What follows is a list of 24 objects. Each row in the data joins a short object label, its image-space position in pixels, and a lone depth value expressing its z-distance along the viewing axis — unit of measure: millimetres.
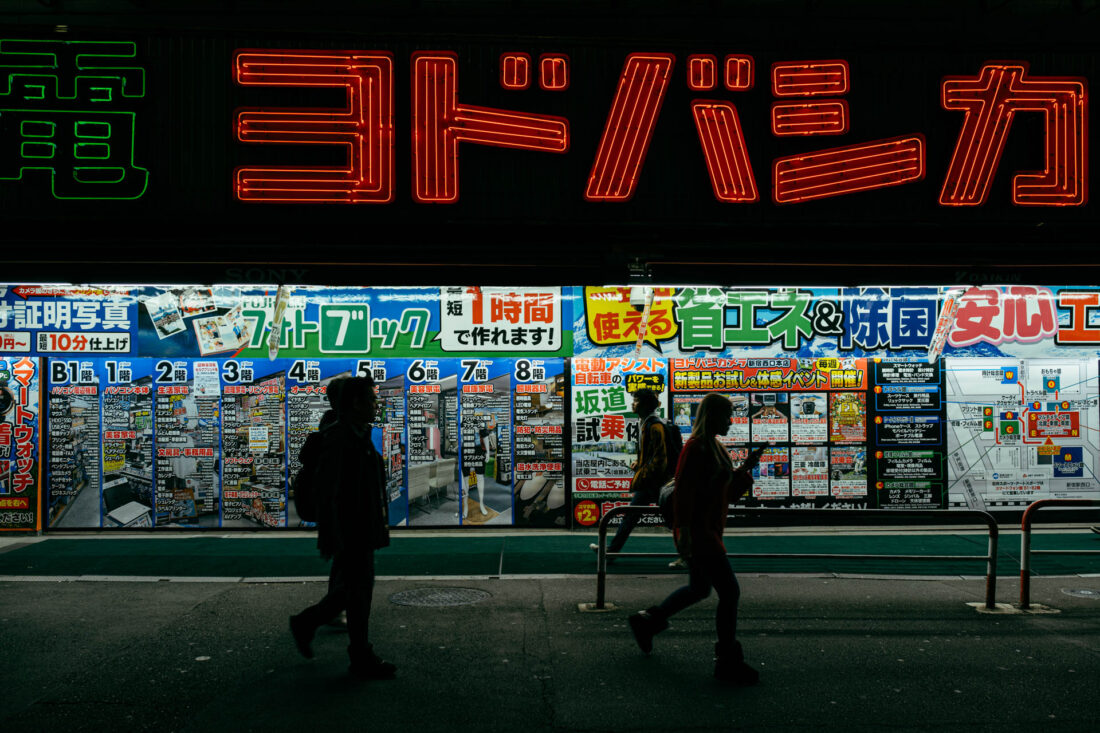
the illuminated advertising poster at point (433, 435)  11656
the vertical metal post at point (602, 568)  7309
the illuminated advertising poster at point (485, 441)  11672
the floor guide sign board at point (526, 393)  11469
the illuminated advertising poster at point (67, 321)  11305
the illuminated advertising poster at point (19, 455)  11336
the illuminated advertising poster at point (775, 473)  11938
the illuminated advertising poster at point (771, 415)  11914
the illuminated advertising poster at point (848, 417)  11953
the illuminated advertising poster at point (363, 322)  11523
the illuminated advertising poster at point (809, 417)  11922
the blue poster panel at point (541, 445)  11703
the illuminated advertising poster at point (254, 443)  11586
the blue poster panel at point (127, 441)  11508
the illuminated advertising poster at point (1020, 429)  12055
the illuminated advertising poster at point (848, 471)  11938
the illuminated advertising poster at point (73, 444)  11453
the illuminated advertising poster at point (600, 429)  11727
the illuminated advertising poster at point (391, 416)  11609
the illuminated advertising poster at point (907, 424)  11961
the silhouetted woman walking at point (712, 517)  5562
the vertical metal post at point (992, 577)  7464
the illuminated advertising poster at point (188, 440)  11547
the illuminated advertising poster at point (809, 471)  11930
